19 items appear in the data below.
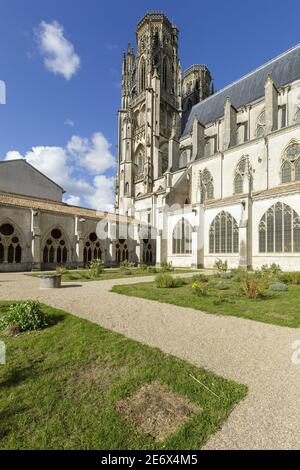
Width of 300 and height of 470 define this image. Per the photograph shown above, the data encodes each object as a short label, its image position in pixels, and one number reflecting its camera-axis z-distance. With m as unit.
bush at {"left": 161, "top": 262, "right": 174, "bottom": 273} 20.76
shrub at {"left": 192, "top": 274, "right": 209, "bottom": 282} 13.10
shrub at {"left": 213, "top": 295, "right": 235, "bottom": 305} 7.88
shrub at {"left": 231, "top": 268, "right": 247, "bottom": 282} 13.72
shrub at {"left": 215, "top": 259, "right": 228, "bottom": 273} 18.42
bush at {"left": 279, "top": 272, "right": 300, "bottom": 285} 12.62
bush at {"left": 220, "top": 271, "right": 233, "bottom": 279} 14.95
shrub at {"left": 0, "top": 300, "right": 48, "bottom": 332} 5.47
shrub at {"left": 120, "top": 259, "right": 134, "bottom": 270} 23.59
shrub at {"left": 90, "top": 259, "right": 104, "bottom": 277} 15.97
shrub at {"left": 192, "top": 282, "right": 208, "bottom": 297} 9.12
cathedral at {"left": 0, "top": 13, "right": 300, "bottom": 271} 19.92
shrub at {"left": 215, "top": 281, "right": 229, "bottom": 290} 10.77
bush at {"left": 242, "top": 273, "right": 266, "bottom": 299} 8.82
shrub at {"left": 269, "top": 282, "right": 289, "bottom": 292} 10.41
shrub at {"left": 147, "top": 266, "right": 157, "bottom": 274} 19.62
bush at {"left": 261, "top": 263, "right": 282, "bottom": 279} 14.17
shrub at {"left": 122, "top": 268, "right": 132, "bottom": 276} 17.91
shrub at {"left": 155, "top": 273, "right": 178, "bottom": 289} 11.38
